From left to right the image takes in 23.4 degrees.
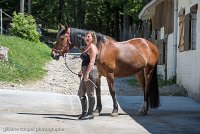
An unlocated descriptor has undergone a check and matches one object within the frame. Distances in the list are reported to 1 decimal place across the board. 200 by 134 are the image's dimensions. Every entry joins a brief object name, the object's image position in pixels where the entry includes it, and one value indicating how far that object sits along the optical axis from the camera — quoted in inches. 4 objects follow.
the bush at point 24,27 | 1274.6
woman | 383.6
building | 565.9
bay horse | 403.9
